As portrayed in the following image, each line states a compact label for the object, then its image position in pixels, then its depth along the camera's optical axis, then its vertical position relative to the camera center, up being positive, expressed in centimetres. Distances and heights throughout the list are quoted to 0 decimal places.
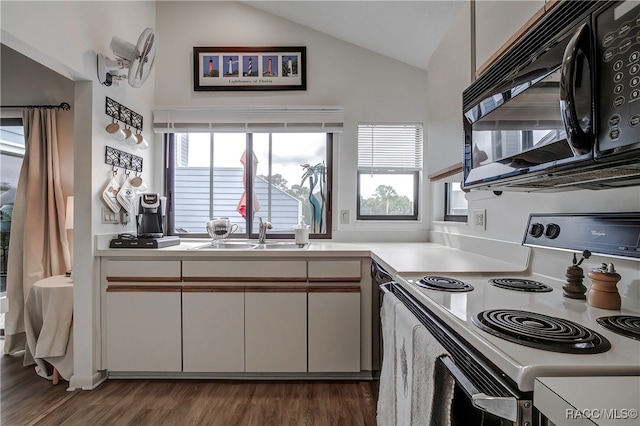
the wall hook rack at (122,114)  205 +73
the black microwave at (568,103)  53 +24
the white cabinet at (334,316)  202 -67
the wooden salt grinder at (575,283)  91 -21
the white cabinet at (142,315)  201 -66
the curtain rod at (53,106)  248 +89
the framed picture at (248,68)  261 +126
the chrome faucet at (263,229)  254 -12
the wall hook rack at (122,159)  207 +40
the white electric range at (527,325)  50 -25
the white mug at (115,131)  204 +57
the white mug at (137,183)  229 +24
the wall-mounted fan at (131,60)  193 +101
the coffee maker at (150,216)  216 -1
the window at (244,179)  272 +32
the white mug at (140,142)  230 +56
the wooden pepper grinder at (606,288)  79 -19
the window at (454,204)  230 +9
